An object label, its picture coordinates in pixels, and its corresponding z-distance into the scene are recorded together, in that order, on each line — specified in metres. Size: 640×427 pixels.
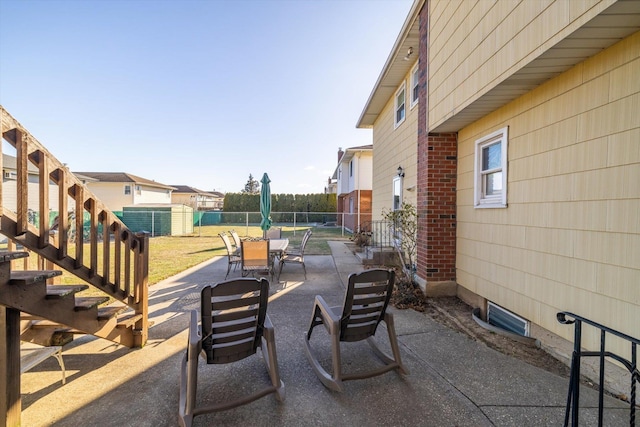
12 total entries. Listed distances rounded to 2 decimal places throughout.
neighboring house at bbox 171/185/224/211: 38.19
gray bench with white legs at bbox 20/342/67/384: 2.32
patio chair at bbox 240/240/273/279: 6.11
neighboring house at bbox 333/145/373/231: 16.86
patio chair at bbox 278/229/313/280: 6.93
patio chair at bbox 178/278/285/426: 2.09
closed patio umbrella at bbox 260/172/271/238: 8.14
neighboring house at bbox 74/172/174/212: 23.26
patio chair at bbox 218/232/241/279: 6.77
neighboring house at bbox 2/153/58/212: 14.07
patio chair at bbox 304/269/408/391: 2.55
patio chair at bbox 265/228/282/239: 9.25
